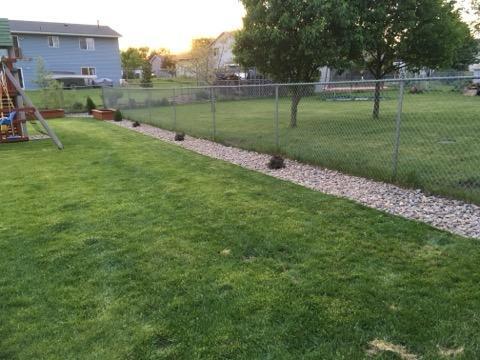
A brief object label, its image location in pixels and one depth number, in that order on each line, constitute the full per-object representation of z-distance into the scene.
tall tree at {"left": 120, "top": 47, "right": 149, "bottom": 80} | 61.08
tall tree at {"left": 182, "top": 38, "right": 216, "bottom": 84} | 36.56
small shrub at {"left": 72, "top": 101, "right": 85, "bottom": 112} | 24.19
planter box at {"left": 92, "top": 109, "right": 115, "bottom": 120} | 19.44
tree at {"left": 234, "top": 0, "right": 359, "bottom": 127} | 11.73
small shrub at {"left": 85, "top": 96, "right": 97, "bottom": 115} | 23.57
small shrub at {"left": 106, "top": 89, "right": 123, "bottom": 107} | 22.12
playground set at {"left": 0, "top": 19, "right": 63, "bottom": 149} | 12.06
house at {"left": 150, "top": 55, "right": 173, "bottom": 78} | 68.97
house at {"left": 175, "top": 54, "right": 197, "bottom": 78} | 39.16
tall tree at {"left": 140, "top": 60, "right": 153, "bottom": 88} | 39.95
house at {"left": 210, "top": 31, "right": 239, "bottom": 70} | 52.78
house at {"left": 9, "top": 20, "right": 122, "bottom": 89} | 37.53
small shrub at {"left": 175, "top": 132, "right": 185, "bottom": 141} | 11.99
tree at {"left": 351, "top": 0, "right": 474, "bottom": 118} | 13.66
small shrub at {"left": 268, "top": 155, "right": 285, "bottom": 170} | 7.99
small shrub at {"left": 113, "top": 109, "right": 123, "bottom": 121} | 18.31
